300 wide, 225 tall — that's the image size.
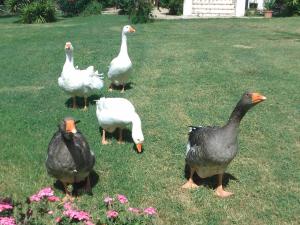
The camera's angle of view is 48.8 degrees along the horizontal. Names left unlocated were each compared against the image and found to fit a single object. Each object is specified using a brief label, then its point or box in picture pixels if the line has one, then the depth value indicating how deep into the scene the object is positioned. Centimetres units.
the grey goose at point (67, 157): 374
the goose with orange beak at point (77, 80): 616
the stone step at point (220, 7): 2189
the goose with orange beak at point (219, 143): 377
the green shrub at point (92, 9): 2316
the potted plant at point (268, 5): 2189
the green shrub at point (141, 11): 1798
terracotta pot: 2088
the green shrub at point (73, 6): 2343
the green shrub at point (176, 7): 2227
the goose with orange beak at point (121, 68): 710
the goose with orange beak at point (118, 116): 489
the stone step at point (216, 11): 2174
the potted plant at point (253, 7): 2273
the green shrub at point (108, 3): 2480
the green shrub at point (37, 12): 1940
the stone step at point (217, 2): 2189
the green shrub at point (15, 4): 2152
